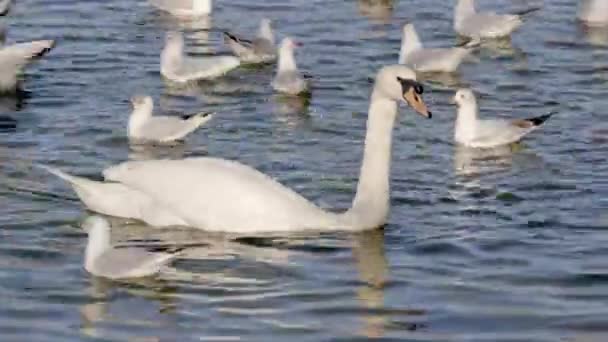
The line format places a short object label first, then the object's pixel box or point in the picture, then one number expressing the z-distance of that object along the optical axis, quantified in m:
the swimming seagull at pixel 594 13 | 20.56
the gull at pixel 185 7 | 21.33
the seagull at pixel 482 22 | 19.89
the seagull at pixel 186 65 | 17.84
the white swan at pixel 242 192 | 12.54
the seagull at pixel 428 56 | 18.44
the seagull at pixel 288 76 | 17.34
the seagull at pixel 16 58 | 17.61
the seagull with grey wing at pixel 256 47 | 18.84
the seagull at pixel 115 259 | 11.31
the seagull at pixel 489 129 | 15.79
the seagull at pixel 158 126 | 15.80
